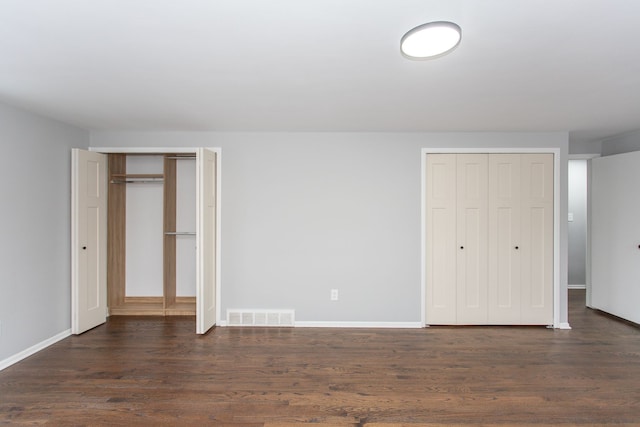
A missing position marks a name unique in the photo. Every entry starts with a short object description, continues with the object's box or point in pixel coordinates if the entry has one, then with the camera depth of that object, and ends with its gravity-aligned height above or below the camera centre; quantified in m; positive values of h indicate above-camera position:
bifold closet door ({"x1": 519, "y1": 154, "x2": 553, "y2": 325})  3.93 -0.23
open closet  3.88 -0.26
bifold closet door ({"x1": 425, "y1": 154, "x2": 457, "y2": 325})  3.96 -0.24
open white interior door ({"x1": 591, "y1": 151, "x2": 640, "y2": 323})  4.00 -0.27
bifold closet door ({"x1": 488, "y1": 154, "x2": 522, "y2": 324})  3.94 -0.30
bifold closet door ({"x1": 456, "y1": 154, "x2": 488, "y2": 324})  3.95 -0.29
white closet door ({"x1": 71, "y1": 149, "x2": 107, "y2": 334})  3.60 -0.31
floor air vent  3.94 -1.23
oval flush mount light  1.57 +0.85
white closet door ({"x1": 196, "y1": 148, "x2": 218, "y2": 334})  3.62 -0.31
